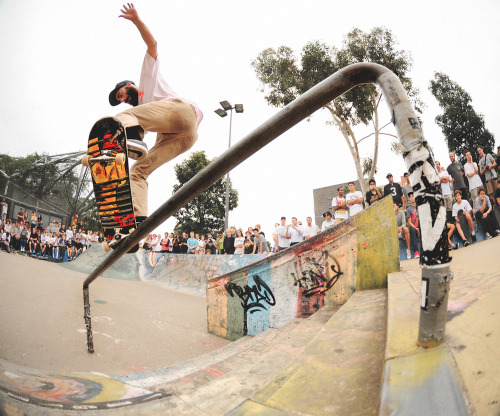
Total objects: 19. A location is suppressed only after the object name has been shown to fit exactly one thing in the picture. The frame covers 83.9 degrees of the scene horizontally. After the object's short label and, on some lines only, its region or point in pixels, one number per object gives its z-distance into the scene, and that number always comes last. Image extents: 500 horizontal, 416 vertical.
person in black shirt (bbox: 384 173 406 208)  6.91
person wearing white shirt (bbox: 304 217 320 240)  8.84
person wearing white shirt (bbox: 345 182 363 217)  6.78
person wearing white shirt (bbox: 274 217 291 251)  8.98
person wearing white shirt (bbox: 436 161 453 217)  6.16
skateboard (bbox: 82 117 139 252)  2.42
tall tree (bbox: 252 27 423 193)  13.12
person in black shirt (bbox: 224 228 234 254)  10.85
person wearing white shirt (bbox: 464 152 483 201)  6.89
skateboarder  2.55
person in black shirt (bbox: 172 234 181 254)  13.02
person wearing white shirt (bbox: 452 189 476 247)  6.50
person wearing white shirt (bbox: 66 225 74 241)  16.39
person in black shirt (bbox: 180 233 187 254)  12.86
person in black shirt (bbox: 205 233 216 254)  12.12
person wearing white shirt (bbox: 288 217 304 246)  8.88
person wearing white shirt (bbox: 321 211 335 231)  7.52
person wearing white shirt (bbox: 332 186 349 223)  7.01
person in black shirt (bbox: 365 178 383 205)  6.51
